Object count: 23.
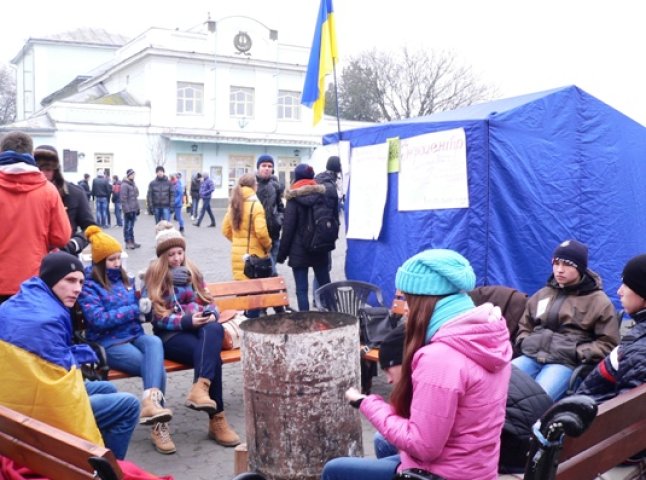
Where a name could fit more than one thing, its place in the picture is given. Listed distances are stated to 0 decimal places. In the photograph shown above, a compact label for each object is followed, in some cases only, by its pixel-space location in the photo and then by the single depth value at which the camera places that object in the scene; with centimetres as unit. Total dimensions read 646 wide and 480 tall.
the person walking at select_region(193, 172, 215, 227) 2456
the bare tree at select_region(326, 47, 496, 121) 5309
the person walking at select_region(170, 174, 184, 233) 2166
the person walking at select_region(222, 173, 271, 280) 795
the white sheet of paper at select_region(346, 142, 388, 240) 877
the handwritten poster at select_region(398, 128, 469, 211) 752
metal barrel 380
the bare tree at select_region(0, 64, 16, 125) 6181
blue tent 736
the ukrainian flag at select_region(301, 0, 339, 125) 898
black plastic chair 717
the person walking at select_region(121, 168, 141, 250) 1755
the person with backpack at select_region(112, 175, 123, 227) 2554
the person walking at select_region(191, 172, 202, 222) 2802
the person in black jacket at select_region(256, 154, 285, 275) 855
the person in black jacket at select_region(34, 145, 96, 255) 525
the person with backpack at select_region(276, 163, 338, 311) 788
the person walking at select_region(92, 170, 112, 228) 2420
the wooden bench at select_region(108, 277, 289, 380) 636
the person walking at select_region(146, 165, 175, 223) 1908
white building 3616
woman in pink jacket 247
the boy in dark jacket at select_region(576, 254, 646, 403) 333
